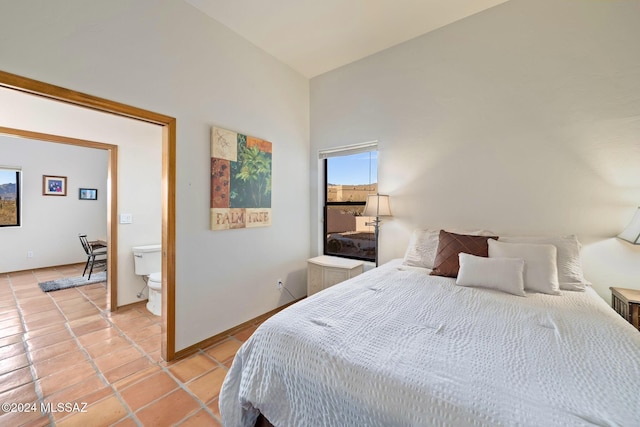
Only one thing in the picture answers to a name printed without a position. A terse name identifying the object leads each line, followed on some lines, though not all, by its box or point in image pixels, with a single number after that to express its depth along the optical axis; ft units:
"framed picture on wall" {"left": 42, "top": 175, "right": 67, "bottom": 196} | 15.78
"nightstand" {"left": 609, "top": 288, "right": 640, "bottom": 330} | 5.05
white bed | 2.39
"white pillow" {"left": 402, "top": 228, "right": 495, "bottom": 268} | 7.27
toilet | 9.63
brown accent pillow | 6.35
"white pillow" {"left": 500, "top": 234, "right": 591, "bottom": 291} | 5.64
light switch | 10.08
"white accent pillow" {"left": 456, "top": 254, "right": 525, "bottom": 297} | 5.36
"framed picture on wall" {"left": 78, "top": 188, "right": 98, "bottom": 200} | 17.19
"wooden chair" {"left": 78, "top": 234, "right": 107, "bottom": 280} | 13.87
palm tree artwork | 7.70
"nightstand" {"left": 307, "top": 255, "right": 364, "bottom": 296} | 8.91
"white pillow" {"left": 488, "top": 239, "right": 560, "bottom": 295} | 5.42
